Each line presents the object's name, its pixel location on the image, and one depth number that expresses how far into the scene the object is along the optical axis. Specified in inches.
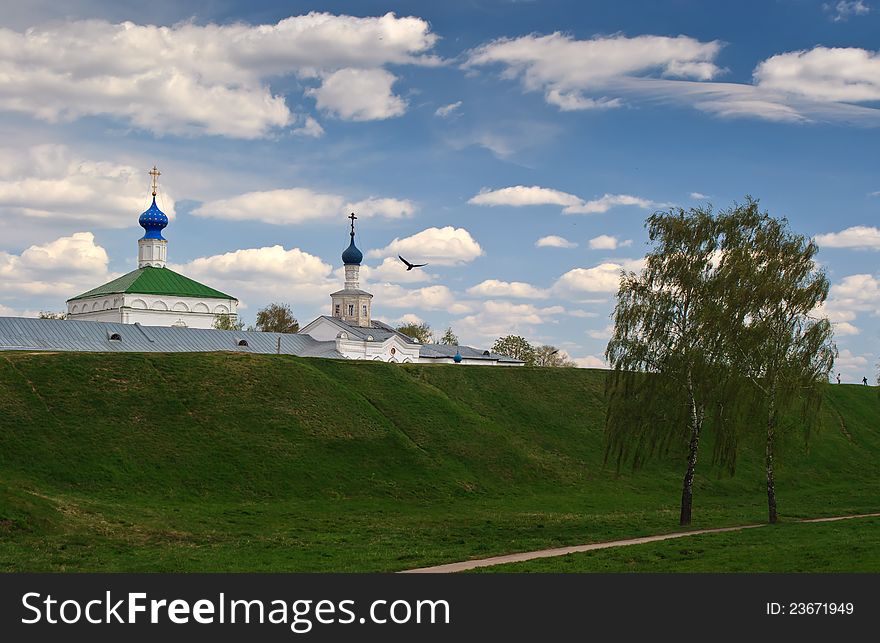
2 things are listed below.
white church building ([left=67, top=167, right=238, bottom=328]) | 3442.4
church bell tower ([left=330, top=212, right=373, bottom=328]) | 3806.6
